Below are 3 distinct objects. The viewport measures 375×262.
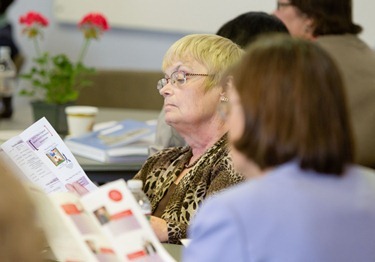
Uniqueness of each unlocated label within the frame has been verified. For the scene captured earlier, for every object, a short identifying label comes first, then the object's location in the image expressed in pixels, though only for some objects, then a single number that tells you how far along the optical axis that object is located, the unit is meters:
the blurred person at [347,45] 6.03
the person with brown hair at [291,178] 2.62
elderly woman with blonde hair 4.61
